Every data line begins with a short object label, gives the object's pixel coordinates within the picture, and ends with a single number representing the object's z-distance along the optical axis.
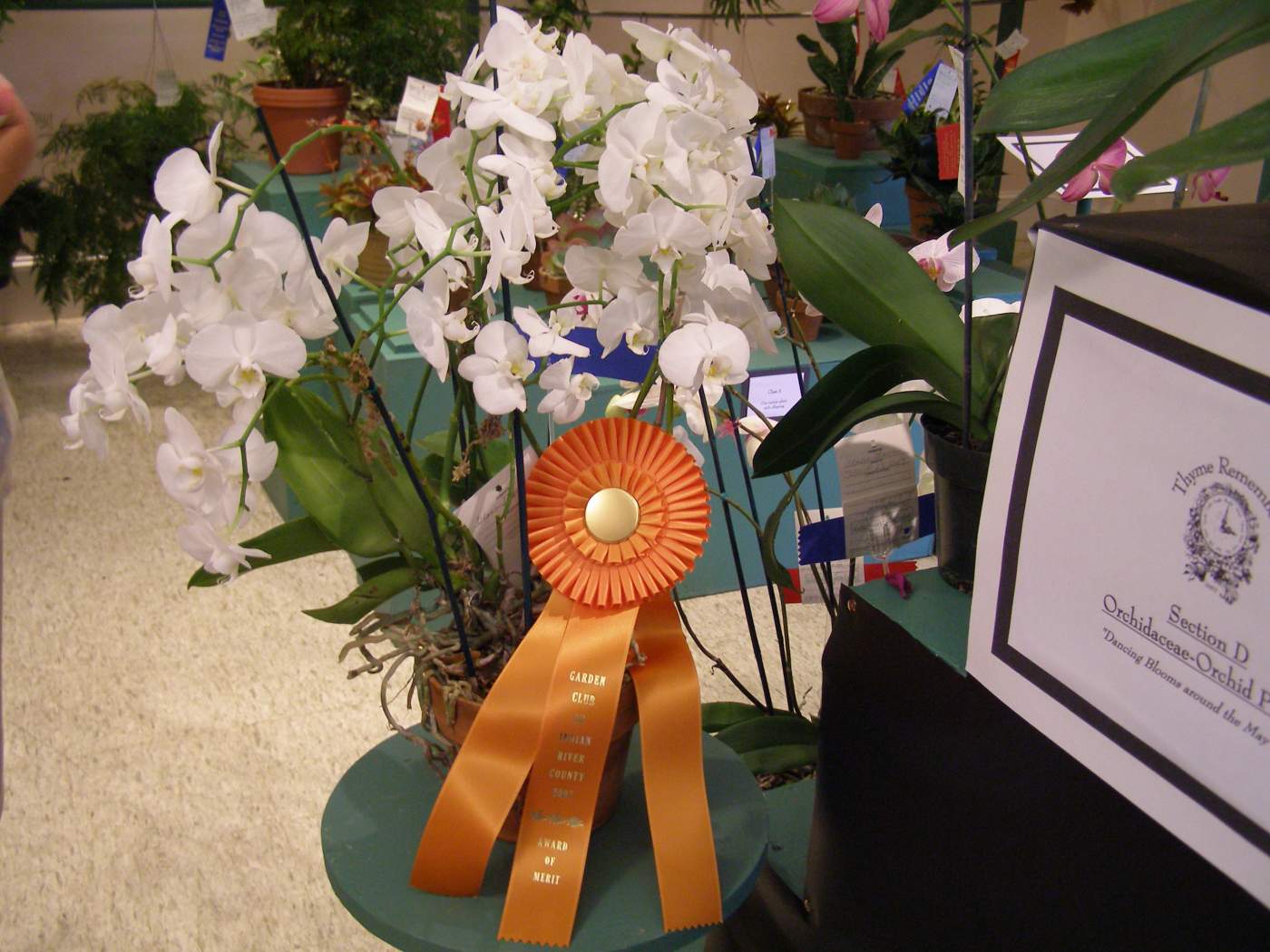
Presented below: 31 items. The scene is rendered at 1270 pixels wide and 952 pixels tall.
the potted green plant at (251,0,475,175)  3.00
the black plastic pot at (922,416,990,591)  0.83
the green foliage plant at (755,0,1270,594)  0.86
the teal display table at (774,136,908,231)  2.81
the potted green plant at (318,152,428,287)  2.47
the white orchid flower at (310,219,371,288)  0.77
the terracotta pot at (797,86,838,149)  2.95
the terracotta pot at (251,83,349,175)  2.98
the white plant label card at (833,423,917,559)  0.92
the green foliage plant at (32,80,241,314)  3.43
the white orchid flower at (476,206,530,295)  0.68
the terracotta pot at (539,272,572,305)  2.45
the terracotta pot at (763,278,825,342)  2.20
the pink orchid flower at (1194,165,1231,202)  0.95
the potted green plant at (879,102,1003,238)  2.47
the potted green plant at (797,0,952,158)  2.80
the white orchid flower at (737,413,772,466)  1.07
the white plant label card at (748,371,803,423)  1.96
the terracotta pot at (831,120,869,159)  2.86
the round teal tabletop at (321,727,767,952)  0.77
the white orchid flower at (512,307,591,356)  0.76
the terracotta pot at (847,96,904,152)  2.87
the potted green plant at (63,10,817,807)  0.69
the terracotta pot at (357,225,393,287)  2.59
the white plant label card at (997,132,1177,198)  1.18
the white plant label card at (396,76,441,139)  2.56
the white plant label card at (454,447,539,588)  0.85
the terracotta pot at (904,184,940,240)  2.63
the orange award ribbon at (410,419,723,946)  0.77
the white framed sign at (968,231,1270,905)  0.51
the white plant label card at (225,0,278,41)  2.36
